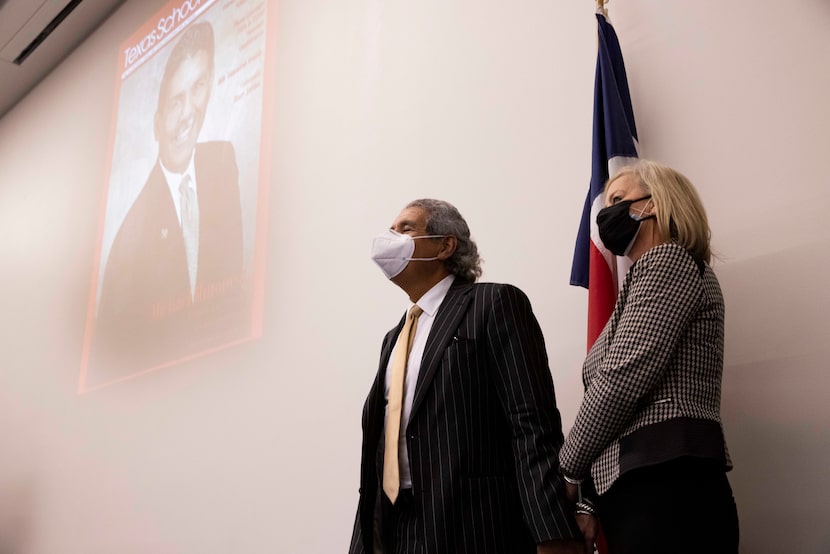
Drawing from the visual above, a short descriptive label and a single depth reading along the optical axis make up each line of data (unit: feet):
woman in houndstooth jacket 4.59
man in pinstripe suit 5.57
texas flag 6.96
